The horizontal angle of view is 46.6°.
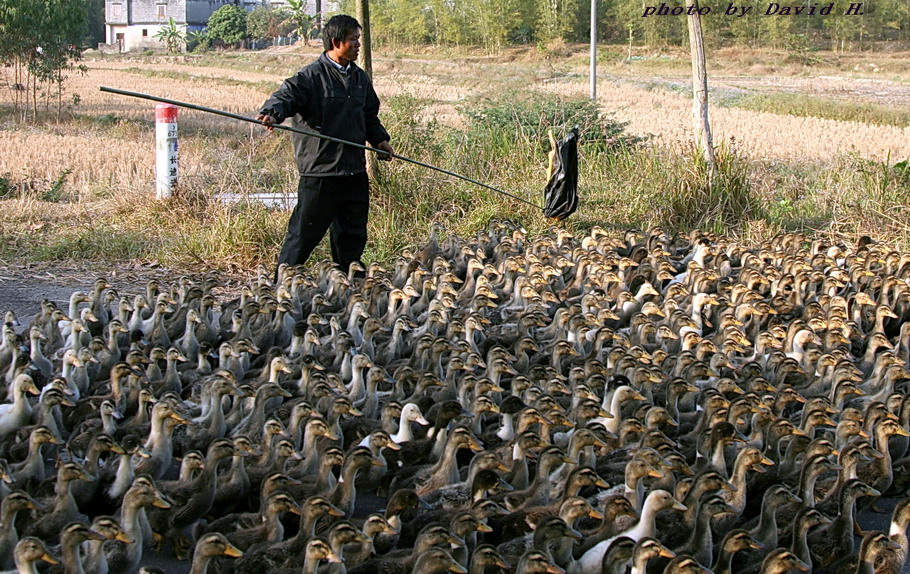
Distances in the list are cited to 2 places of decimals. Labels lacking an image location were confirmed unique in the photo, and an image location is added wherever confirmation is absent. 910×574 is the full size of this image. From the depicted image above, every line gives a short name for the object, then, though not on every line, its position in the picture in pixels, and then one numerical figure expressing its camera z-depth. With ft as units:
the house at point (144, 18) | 257.55
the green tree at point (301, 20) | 225.15
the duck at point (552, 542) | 15.35
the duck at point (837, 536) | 16.47
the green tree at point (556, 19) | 186.09
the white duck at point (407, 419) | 19.83
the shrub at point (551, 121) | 46.68
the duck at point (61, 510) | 16.01
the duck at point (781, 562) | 14.70
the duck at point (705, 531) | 16.03
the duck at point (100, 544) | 14.92
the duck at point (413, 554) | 14.79
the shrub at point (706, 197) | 39.22
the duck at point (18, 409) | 19.97
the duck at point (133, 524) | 15.57
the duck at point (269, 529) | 15.94
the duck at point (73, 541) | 14.48
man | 29.30
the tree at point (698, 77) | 40.65
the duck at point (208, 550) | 14.79
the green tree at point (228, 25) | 232.12
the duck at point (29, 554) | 14.19
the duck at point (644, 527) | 15.84
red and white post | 39.99
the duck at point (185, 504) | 16.96
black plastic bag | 36.78
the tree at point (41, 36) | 73.15
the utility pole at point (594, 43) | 76.16
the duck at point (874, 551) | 15.44
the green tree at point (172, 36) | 224.33
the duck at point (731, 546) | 15.46
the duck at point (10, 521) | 15.23
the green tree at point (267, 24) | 233.96
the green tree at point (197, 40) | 230.48
